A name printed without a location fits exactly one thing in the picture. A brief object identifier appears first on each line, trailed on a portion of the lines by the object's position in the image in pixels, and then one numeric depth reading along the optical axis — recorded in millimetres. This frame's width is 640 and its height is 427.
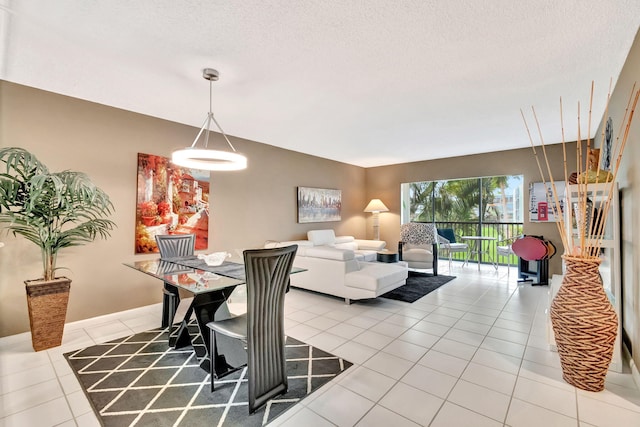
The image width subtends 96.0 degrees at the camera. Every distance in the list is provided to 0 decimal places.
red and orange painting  3594
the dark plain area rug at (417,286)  4188
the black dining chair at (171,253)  2867
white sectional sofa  3668
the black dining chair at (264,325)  1730
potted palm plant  2354
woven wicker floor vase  1881
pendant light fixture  2365
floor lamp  6953
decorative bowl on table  2703
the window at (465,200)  6441
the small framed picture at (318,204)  5820
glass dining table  2031
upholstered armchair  5527
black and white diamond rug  1729
